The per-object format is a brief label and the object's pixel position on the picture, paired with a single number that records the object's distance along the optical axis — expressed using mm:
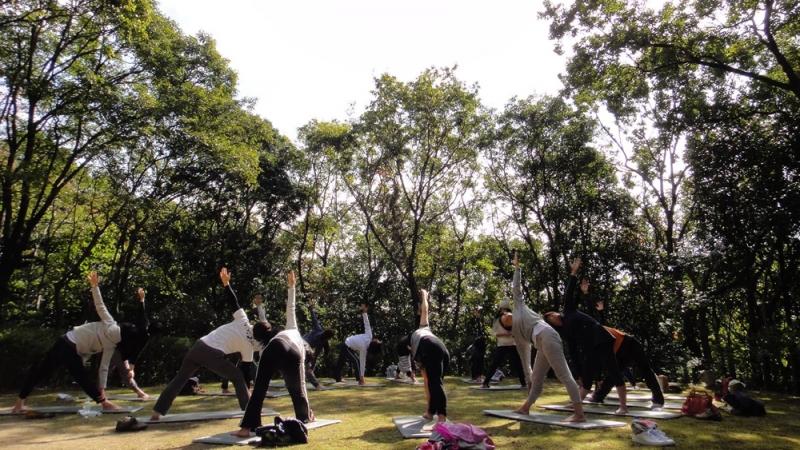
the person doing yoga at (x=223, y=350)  6145
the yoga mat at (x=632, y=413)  6827
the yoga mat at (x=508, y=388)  11209
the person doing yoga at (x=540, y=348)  6203
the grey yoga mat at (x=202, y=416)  6699
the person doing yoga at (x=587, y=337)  7125
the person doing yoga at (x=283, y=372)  5438
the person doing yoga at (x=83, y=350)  7402
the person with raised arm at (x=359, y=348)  12750
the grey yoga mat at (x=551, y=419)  6021
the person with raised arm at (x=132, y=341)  8203
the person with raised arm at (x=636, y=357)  7434
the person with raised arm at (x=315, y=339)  11055
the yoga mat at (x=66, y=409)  7796
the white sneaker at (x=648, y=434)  4996
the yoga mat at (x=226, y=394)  9845
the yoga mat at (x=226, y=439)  5246
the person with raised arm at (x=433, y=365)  6148
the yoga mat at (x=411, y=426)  5516
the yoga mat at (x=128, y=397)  9545
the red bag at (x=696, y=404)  6695
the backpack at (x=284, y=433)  5062
